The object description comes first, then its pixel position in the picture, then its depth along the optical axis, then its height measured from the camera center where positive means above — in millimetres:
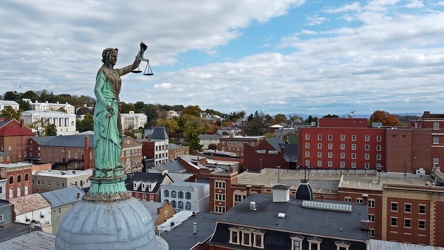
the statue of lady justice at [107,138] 6688 -289
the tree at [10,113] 106219 +3078
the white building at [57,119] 115125 +1497
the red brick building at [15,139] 79650 -3683
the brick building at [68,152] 70750 -6116
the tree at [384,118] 112562 +2341
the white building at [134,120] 158050 +1705
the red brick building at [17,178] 47969 -7959
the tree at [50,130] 105344 -2104
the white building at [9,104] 135550 +7582
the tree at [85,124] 128625 -269
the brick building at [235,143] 99850 -5573
